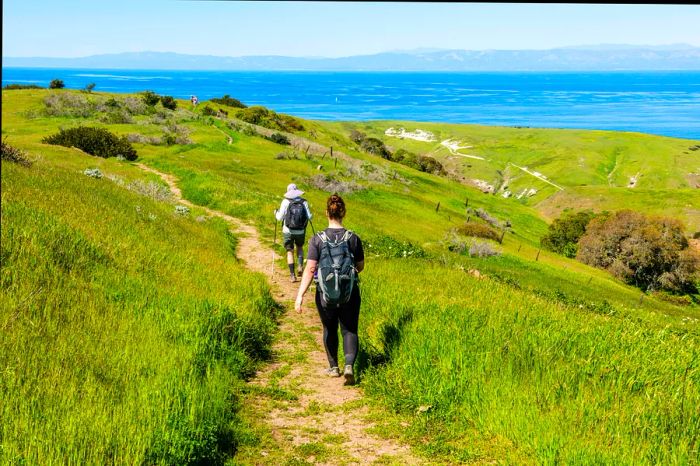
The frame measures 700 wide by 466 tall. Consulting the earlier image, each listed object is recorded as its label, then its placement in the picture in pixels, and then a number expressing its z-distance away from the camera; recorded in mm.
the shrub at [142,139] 49659
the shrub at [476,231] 45719
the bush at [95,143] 41062
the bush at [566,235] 68312
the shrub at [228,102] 106919
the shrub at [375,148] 118625
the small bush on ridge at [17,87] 87775
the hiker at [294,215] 13750
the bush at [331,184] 46406
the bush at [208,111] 79919
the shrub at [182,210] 20838
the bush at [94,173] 24641
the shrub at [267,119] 89188
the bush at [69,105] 60719
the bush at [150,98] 73250
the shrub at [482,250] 36688
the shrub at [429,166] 116688
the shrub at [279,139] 70250
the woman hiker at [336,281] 7406
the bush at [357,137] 147700
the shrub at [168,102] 77475
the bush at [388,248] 18266
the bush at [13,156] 18020
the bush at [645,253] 58656
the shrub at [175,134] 51062
